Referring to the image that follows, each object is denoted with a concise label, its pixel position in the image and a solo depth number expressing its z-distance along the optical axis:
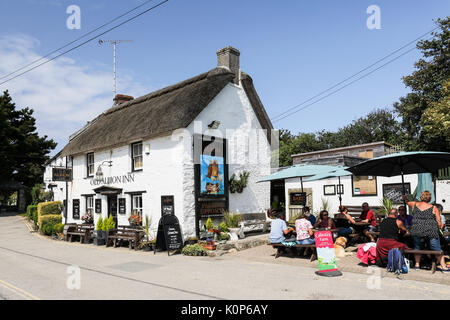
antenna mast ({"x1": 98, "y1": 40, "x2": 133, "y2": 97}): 25.50
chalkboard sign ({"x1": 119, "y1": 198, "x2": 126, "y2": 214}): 15.90
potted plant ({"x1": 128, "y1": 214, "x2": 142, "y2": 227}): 14.56
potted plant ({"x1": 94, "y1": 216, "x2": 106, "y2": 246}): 15.00
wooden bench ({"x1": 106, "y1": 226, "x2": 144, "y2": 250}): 13.36
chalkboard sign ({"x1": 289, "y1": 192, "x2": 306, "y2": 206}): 20.08
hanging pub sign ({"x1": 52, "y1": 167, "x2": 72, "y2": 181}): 18.77
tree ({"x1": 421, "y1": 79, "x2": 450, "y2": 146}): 19.50
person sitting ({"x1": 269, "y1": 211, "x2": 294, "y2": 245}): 9.98
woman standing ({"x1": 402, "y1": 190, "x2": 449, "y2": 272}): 7.48
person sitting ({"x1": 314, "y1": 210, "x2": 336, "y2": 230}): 9.87
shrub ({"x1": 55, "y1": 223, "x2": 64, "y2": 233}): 18.52
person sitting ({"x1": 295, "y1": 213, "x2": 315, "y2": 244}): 9.41
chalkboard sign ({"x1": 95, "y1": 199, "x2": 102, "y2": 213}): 17.38
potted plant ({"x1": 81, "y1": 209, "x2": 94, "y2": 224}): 17.72
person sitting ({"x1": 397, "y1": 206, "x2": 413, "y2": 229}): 9.15
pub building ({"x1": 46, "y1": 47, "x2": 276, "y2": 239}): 13.77
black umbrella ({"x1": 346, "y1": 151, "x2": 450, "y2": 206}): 8.80
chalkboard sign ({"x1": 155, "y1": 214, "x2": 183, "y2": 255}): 12.12
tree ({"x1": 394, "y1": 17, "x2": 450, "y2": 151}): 25.70
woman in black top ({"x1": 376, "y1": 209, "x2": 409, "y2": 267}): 7.68
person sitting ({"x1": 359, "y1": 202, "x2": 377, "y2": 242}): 10.71
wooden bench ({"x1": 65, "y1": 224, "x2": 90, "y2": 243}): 16.19
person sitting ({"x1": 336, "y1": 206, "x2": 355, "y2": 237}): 10.56
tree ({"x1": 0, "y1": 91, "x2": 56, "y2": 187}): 37.91
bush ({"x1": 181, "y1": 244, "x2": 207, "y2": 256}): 11.70
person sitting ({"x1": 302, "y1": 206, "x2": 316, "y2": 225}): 10.63
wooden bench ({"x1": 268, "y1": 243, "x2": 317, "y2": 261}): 9.23
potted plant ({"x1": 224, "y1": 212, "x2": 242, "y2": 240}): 13.64
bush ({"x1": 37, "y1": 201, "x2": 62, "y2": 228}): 22.00
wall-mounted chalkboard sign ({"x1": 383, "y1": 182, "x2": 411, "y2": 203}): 15.89
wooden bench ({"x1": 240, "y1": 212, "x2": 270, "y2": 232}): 14.92
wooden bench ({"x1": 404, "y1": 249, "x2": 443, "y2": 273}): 7.27
